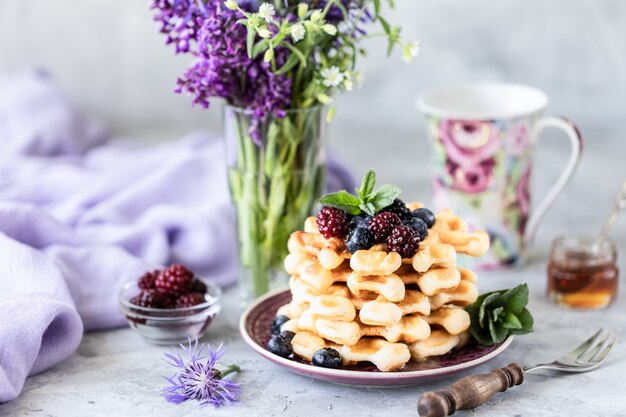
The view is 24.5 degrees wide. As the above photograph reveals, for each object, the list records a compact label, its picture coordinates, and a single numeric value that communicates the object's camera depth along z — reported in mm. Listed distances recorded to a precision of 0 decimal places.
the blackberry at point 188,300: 935
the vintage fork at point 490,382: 798
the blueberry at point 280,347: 869
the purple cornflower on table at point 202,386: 853
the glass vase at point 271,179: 959
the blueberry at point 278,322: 898
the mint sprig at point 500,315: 885
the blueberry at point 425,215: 876
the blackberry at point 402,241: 838
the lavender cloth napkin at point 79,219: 901
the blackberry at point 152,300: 934
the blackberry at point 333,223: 856
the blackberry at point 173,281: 939
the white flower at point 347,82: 924
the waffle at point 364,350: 842
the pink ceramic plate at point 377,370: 832
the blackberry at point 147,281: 944
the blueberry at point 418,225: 857
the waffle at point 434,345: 860
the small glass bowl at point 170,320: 927
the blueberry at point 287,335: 875
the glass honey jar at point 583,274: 979
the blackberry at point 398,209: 864
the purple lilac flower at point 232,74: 908
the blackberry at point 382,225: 842
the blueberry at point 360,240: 844
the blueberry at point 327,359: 846
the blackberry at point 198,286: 955
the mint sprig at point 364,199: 857
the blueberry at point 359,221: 850
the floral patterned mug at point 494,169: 1031
